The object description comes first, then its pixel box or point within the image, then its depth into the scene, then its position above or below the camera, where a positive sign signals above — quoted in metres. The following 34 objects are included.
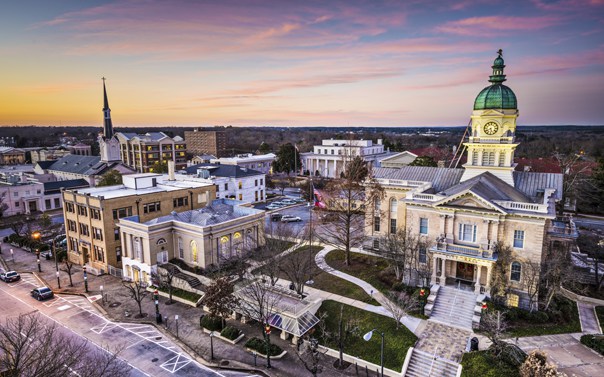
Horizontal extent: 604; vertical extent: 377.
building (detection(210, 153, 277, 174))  105.29 -8.98
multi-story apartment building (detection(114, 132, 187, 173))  121.31 -5.92
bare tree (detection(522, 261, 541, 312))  33.09 -13.65
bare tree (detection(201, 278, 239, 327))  31.67 -14.65
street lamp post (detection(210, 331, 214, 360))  29.03 -17.57
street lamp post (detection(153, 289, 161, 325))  34.62 -17.30
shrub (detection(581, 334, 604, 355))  27.78 -16.40
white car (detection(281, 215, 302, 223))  67.50 -16.30
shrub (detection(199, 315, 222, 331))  32.88 -17.36
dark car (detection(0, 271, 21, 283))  44.81 -17.82
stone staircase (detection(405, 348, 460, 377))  26.58 -17.42
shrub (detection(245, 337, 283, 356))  29.47 -17.61
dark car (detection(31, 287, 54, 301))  39.88 -17.75
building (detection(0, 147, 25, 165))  131.38 -8.82
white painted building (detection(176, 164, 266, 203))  78.44 -11.01
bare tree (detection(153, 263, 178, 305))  38.65 -15.97
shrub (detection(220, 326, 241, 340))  31.71 -17.61
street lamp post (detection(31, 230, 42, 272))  54.80 -15.68
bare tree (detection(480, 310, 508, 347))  26.87 -15.38
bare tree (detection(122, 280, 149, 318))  35.72 -17.83
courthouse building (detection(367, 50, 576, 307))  34.75 -8.00
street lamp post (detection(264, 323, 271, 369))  27.61 -16.62
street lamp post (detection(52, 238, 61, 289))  43.19 -17.16
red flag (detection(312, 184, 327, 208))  73.66 -14.39
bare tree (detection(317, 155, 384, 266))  45.59 -8.27
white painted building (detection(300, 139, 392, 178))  112.81 -7.78
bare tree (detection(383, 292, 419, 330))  30.74 -15.55
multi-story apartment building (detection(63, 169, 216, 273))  45.38 -10.17
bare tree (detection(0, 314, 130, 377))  18.27 -16.74
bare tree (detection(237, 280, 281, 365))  31.24 -15.56
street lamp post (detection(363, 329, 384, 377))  20.58 -15.86
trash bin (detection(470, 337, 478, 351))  28.34 -16.62
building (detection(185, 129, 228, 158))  172.38 -5.32
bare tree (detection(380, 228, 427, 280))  38.88 -12.91
